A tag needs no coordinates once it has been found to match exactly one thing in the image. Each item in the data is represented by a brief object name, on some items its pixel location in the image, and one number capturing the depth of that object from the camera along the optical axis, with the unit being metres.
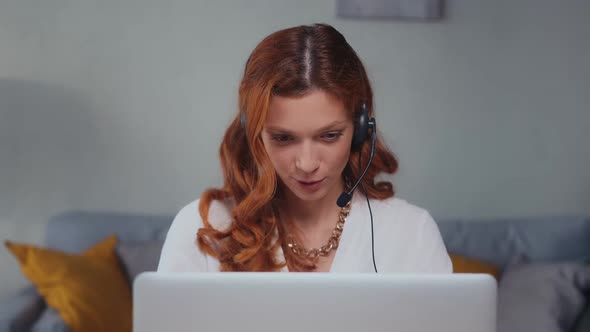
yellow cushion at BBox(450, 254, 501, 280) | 2.51
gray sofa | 2.72
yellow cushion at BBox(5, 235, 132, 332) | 2.33
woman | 1.41
